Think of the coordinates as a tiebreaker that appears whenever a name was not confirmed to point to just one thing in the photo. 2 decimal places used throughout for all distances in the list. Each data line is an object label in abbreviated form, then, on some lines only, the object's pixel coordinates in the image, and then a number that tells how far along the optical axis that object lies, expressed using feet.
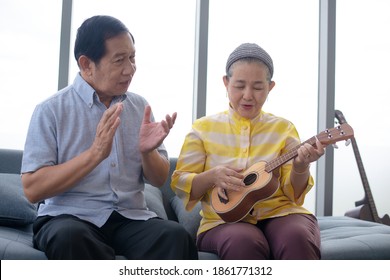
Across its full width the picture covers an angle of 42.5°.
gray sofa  6.18
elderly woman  5.98
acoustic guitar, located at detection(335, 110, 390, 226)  11.10
